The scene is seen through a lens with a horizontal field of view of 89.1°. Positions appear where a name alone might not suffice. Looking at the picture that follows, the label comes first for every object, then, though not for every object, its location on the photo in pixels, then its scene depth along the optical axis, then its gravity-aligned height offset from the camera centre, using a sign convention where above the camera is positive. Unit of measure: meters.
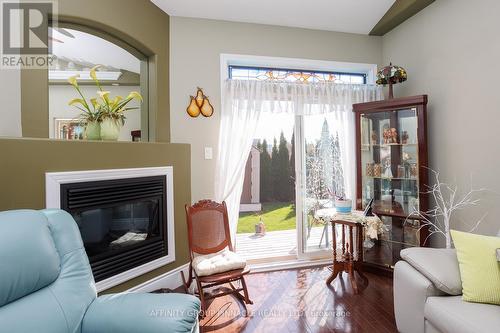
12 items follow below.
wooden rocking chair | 2.23 -0.61
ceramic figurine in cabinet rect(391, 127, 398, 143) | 2.79 +0.36
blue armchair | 1.02 -0.55
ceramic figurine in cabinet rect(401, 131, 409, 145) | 2.73 +0.33
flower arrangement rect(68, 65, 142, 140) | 2.09 +0.43
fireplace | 1.87 -0.39
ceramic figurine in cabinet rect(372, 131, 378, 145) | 2.97 +0.35
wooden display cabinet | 2.58 -0.02
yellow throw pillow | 1.43 -0.59
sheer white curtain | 2.78 +0.68
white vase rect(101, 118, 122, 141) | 2.08 +0.34
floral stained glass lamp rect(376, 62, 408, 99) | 2.71 +0.99
